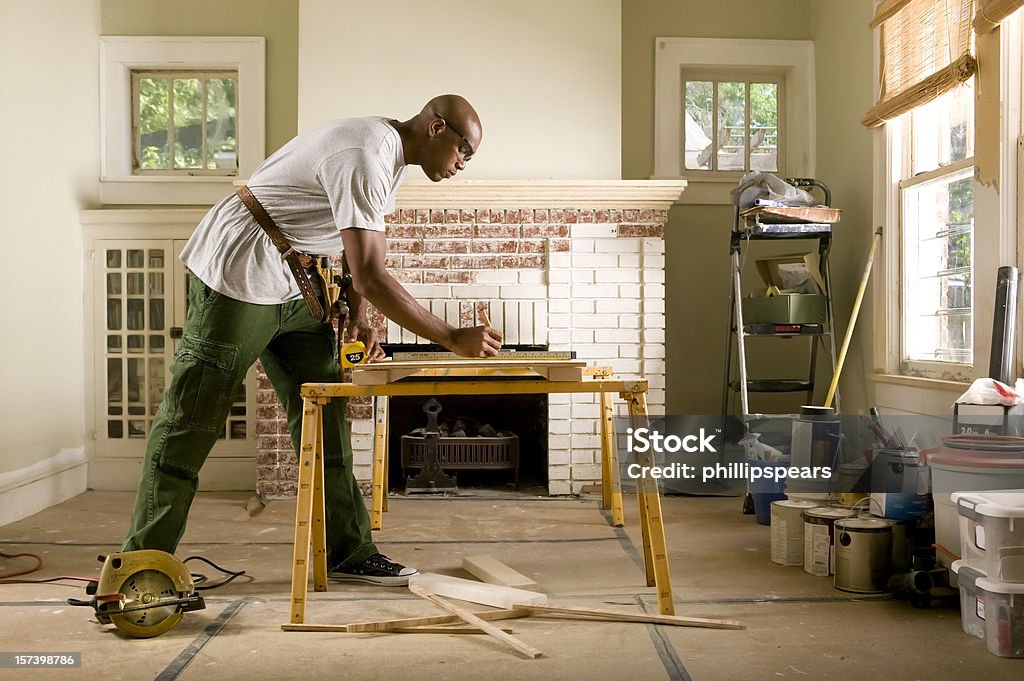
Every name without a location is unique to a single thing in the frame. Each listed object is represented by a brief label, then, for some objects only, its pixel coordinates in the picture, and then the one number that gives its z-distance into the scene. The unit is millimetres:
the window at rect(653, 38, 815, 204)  5137
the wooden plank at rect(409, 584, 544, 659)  2059
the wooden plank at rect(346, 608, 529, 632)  2221
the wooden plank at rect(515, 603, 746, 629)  2262
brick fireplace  4594
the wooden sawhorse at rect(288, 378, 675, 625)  2170
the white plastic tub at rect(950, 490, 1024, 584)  2076
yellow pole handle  4113
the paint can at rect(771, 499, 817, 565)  2961
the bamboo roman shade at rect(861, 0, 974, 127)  3462
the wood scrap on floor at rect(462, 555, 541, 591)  2639
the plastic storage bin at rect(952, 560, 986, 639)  2186
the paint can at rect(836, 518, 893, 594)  2625
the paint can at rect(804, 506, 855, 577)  2818
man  2289
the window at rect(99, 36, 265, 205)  5035
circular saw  2174
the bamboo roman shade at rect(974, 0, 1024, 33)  3043
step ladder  4242
